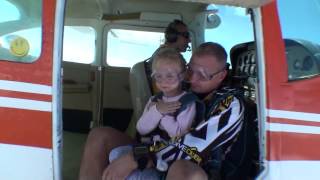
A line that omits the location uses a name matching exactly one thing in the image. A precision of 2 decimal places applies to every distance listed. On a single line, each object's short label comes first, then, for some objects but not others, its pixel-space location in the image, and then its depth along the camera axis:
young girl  1.53
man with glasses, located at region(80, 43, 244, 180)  1.48
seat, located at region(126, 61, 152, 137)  2.18
